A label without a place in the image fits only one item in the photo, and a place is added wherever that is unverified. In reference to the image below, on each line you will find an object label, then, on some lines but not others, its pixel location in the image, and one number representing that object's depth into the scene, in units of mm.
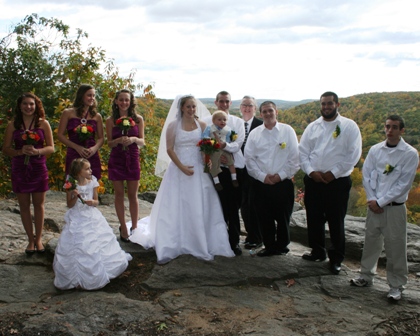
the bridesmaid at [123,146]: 6637
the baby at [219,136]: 6285
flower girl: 5641
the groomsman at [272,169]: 6492
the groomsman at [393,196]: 5551
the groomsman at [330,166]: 6176
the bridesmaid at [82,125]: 6492
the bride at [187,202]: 6426
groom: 6566
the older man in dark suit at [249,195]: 7094
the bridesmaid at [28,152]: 6352
